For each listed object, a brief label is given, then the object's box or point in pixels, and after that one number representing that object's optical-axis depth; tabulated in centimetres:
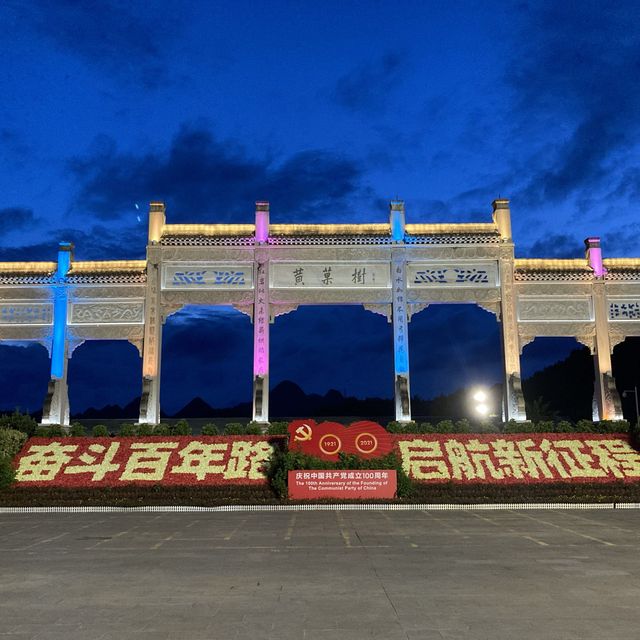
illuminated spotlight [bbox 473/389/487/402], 2356
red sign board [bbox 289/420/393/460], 1775
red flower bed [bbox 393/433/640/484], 1842
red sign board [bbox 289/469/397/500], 1683
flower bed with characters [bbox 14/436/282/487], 1836
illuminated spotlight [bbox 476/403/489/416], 2325
